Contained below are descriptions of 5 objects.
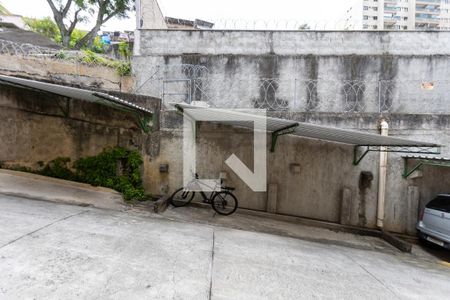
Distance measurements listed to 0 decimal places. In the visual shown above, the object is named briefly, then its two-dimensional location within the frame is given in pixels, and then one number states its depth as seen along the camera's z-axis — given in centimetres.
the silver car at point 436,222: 686
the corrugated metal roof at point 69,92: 608
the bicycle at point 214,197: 785
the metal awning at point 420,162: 736
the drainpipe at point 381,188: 798
